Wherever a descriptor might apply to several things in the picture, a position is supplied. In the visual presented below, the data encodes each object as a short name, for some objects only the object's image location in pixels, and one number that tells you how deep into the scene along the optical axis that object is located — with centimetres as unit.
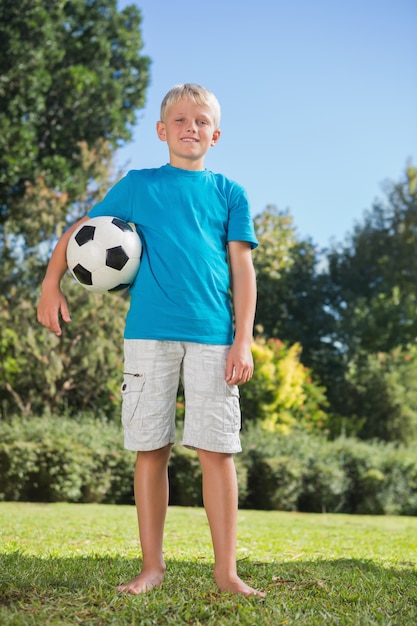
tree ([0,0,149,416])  1424
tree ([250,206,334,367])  2217
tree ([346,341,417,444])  1941
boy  290
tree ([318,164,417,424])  2333
